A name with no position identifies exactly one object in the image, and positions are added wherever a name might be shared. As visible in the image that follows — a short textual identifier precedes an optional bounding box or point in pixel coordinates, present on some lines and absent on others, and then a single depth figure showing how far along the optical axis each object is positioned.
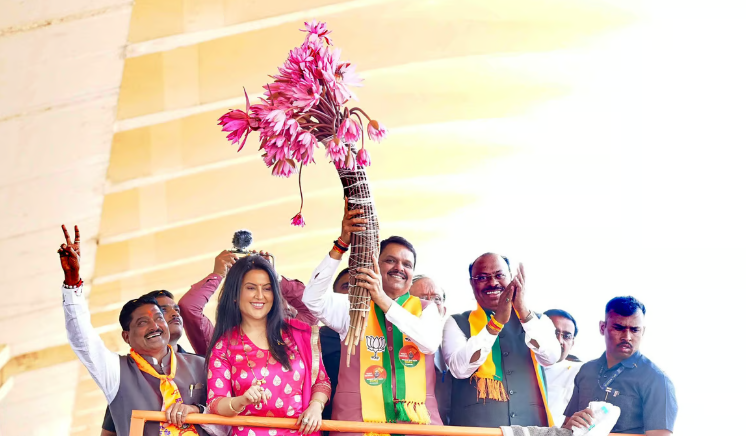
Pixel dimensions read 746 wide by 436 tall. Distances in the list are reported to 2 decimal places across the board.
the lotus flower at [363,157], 8.47
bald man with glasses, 9.20
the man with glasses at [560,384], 10.80
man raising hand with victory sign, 8.62
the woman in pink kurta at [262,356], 8.90
